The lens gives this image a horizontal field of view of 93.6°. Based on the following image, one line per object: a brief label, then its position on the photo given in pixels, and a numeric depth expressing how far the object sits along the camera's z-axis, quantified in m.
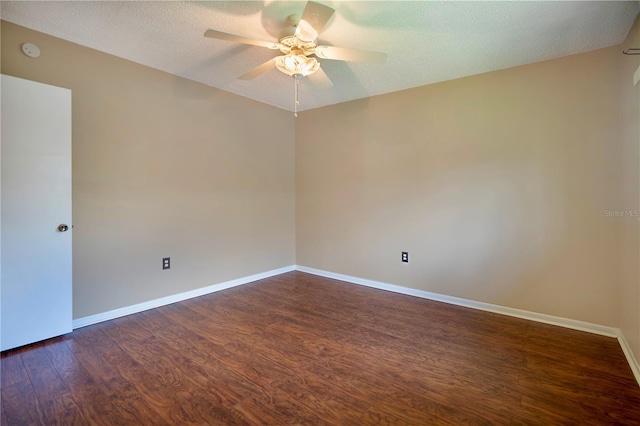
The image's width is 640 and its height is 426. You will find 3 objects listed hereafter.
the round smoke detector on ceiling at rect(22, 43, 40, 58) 2.23
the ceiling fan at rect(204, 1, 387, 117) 1.74
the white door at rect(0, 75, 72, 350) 2.09
